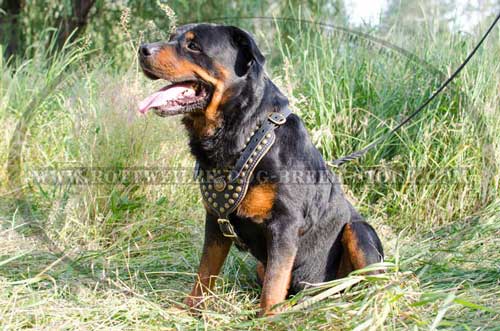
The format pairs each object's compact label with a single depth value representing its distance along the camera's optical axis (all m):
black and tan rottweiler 2.60
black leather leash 3.30
